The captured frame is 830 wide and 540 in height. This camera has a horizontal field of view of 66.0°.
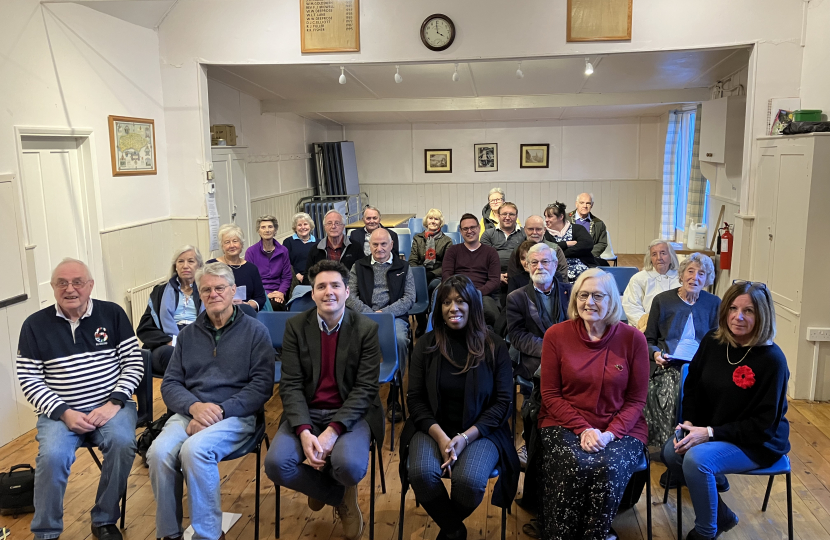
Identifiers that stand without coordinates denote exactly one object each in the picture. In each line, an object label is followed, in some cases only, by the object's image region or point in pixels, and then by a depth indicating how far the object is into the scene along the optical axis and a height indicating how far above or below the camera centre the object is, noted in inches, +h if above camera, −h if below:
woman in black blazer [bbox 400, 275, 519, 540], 101.3 -38.9
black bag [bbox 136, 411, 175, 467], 123.6 -49.9
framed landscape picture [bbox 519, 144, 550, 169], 449.1 +11.0
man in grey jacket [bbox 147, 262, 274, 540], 102.4 -37.9
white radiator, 202.7 -38.8
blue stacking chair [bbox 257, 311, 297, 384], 143.0 -32.7
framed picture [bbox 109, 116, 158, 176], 196.7 +10.2
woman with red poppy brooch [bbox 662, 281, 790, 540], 99.0 -37.0
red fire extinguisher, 223.5 -27.9
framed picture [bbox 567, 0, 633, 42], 192.5 +45.4
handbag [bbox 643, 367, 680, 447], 115.6 -43.0
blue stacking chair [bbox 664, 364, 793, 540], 100.4 -47.3
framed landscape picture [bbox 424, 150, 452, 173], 462.3 +9.4
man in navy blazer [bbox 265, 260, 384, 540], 107.0 -34.9
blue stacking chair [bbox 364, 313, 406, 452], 139.6 -36.7
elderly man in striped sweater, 107.1 -36.8
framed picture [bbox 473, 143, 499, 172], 455.8 +11.6
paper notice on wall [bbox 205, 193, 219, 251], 222.1 -15.3
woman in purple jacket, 195.5 -25.6
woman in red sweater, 97.3 -38.4
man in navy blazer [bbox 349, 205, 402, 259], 217.3 -18.9
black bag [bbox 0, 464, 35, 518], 120.0 -57.9
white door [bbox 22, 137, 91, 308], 169.0 -6.6
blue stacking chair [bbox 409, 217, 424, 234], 315.5 -25.4
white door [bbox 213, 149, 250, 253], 282.2 -5.3
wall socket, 168.6 -43.2
